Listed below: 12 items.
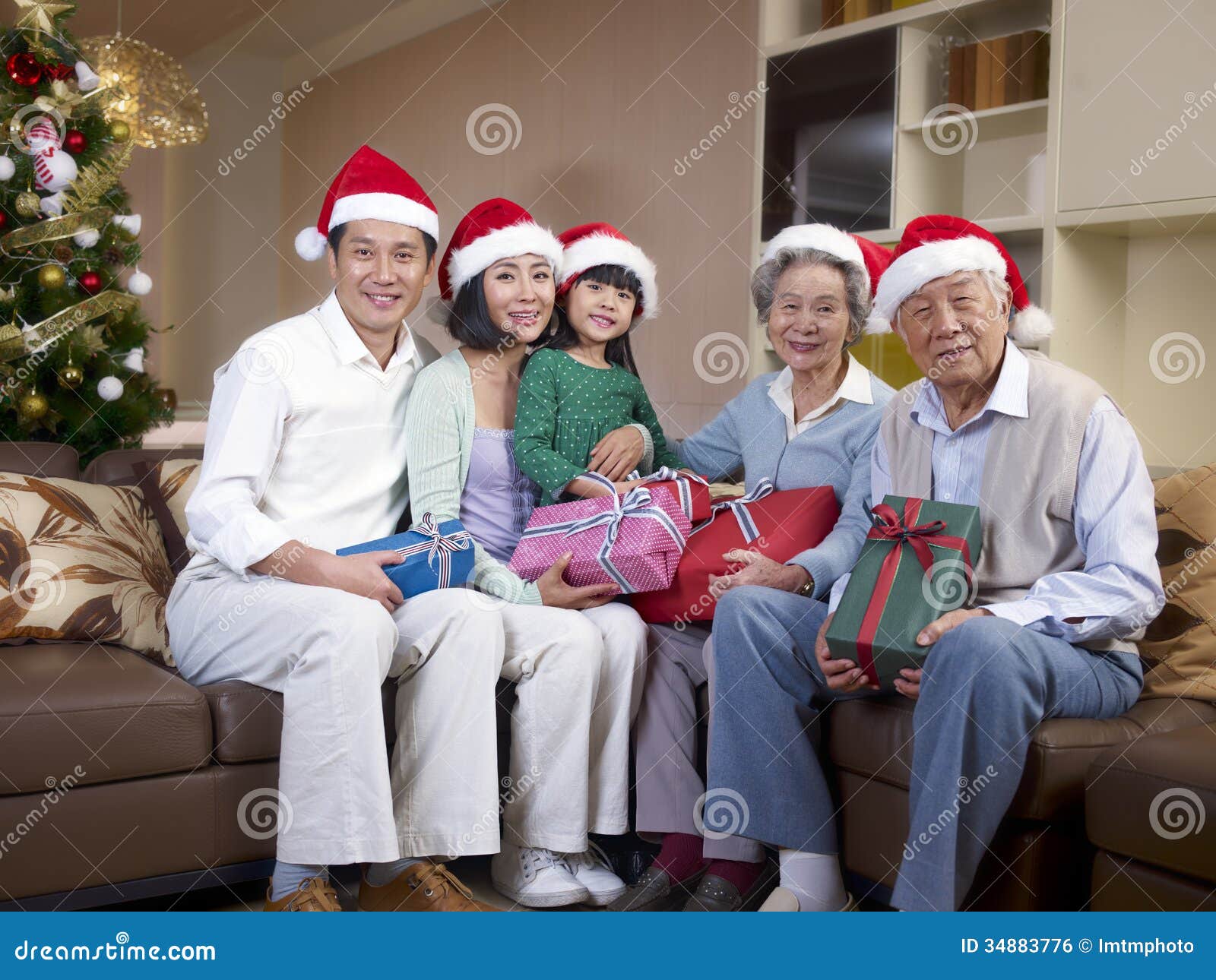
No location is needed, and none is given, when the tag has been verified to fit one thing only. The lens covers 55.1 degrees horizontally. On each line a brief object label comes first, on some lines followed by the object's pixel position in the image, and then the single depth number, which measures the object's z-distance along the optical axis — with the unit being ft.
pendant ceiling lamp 13.43
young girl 7.40
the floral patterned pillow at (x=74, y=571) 7.29
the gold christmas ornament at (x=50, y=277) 10.98
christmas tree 10.91
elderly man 5.38
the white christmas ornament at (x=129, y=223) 11.68
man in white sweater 5.98
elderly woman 6.68
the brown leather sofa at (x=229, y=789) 5.26
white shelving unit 8.19
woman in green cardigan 6.64
